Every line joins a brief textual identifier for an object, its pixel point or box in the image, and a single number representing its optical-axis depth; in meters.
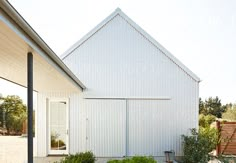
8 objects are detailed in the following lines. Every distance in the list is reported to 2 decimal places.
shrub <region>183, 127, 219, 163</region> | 9.55
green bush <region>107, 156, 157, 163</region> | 5.75
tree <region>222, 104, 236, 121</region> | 20.52
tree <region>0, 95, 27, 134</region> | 19.28
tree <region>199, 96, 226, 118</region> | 32.53
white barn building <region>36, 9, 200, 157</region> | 10.99
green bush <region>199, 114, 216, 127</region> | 16.01
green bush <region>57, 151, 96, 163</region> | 6.44
